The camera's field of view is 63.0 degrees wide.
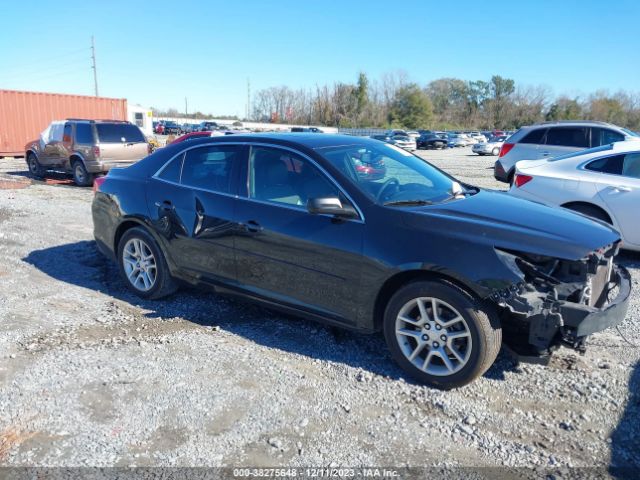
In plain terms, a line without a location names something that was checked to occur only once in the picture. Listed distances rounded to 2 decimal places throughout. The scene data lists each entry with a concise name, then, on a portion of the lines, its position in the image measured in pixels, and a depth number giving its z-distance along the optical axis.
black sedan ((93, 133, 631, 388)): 3.30
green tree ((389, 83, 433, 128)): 97.38
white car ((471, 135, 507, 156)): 36.33
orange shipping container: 21.44
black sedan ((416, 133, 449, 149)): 46.16
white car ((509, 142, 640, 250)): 6.29
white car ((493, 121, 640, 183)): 11.91
